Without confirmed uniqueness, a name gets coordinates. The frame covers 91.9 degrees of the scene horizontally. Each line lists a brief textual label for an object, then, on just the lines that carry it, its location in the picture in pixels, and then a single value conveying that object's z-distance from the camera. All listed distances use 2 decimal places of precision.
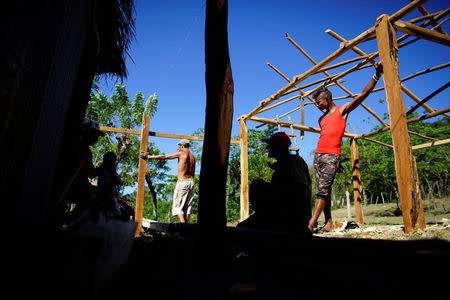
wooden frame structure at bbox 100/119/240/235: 4.77
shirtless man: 5.10
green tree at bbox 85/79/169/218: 15.15
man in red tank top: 3.48
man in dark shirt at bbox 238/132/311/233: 2.49
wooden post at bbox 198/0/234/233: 1.65
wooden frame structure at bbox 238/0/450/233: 2.59
